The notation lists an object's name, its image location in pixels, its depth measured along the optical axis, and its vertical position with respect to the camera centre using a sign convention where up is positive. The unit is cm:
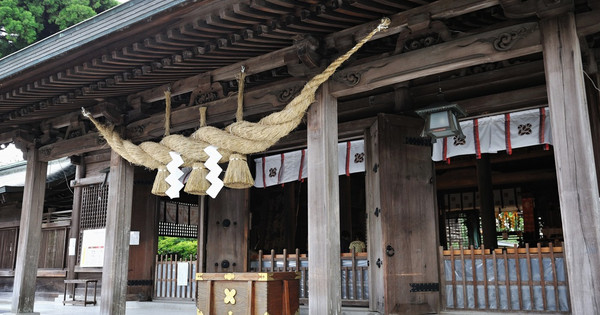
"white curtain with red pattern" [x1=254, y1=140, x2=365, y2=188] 788 +165
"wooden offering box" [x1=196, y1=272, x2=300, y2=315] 544 -32
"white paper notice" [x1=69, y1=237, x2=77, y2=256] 1028 +40
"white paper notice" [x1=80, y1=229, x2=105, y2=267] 984 +33
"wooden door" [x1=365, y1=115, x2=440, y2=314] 632 +54
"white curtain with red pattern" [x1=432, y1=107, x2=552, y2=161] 639 +167
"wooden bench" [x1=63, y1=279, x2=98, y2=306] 946 -38
